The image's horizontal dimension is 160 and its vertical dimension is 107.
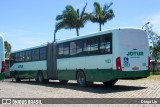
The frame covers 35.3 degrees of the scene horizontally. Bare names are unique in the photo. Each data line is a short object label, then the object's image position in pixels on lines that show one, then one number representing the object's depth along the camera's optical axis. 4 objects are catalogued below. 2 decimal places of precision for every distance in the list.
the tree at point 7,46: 76.95
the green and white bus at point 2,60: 12.02
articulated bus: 13.03
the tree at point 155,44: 39.03
